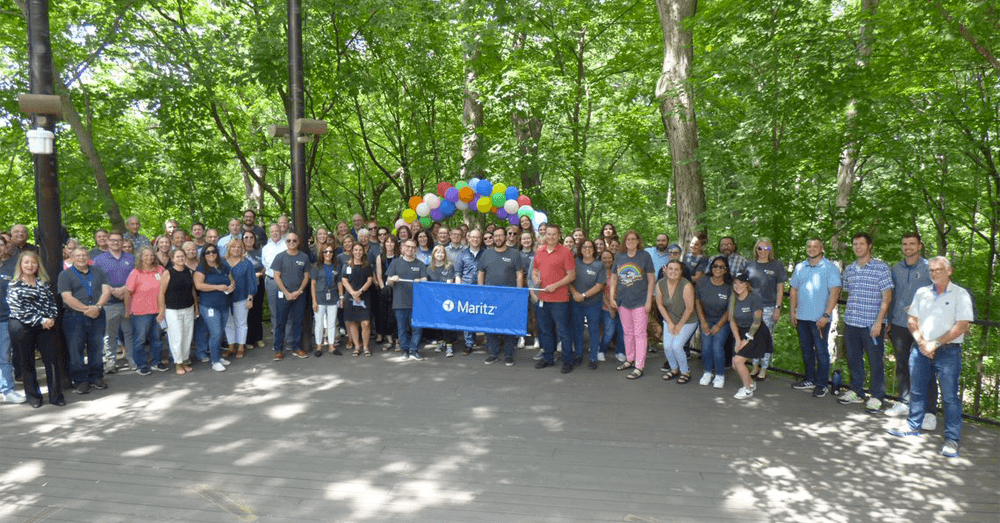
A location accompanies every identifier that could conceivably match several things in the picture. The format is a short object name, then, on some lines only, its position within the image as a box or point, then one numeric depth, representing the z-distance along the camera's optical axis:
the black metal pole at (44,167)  6.65
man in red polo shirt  7.82
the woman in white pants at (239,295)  8.56
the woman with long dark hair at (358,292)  8.66
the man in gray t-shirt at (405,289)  8.62
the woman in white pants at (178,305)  7.78
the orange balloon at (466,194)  11.94
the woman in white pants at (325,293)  8.74
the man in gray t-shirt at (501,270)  8.44
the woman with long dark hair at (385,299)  9.05
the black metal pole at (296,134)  8.58
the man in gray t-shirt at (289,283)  8.59
